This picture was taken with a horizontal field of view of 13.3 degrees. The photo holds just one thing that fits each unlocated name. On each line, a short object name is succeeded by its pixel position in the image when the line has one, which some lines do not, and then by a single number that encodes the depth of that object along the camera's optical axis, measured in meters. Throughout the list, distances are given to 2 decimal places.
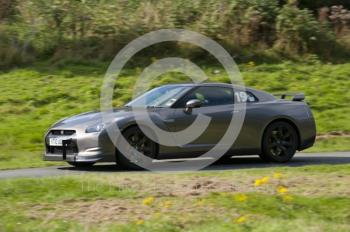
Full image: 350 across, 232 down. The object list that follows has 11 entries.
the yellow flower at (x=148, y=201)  16.68
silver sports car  24.73
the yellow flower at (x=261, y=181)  17.03
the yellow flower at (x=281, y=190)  17.02
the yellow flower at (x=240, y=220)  15.68
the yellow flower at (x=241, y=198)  17.13
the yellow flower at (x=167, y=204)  16.93
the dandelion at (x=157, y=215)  16.14
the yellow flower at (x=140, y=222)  15.59
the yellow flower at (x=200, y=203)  17.16
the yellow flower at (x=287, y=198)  17.37
